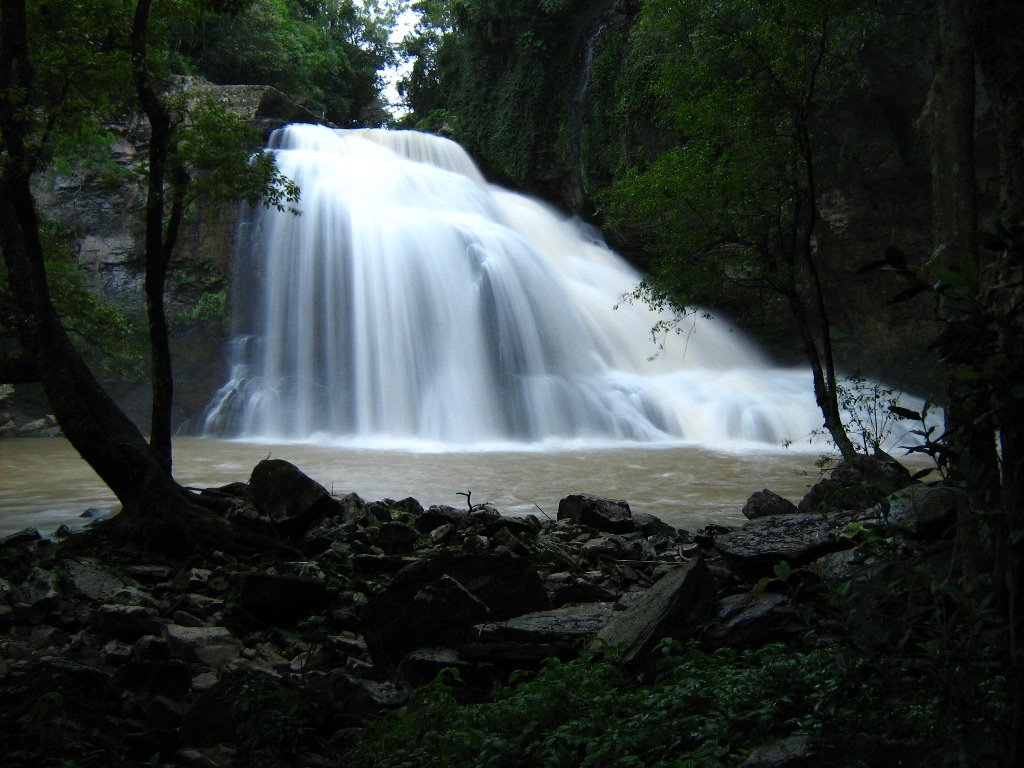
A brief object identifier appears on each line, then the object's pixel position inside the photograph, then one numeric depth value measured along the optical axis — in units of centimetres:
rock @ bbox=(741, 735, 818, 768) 251
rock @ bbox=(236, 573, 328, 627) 527
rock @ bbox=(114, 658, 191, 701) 420
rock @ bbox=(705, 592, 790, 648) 413
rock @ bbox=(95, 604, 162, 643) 484
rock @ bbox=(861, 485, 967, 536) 476
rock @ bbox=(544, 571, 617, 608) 548
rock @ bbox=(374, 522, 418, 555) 698
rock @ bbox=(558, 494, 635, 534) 795
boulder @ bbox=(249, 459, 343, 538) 756
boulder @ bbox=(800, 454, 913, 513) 803
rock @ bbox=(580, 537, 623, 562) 673
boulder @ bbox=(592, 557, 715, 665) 407
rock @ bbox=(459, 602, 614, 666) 436
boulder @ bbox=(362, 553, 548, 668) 467
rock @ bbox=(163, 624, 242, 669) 464
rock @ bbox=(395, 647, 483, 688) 434
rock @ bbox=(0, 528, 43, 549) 716
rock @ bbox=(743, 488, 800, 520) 879
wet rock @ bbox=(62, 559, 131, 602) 558
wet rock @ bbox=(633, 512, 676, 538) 794
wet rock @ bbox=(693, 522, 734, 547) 663
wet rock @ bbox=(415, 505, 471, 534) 760
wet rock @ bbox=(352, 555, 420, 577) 629
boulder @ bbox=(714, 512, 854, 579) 520
